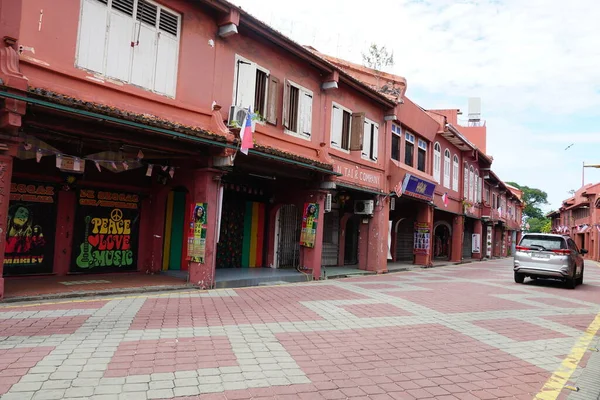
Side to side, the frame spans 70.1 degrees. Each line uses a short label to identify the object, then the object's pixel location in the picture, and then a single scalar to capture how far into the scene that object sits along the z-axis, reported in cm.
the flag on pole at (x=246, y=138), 993
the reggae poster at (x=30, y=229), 938
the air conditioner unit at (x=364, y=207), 1673
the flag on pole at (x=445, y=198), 2358
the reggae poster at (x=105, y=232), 1062
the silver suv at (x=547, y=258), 1395
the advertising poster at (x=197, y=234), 1025
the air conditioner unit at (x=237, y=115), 1066
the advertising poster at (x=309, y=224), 1367
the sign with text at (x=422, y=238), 2148
